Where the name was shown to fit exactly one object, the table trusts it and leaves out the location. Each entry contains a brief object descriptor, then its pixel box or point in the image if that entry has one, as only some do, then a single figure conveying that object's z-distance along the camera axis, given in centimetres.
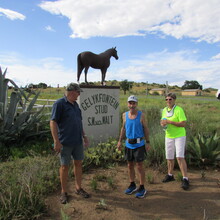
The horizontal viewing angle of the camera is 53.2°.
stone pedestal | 607
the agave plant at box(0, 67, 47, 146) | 557
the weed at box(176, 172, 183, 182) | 391
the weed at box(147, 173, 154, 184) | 385
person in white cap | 330
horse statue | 587
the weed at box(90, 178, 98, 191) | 353
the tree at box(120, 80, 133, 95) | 4591
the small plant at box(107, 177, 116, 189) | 364
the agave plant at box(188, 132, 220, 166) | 459
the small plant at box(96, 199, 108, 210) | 300
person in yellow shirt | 365
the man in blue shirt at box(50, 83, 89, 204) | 298
